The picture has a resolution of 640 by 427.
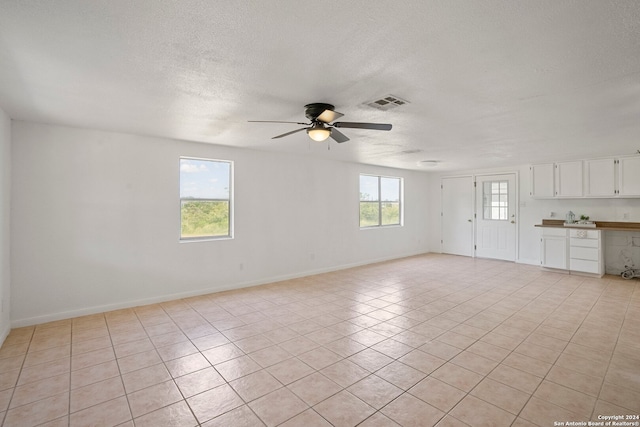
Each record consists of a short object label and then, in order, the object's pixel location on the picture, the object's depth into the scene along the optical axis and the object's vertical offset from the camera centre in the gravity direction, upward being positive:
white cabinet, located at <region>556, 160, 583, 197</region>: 6.14 +0.71
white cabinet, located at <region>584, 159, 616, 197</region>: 5.80 +0.70
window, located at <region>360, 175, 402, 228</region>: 7.40 +0.34
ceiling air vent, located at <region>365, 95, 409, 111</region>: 2.82 +1.07
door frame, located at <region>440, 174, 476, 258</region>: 8.06 +0.05
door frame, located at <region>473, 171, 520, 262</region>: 7.27 +0.09
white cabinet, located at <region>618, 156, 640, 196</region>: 5.55 +0.70
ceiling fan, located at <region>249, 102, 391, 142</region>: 2.80 +0.88
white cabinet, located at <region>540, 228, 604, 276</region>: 5.81 -0.72
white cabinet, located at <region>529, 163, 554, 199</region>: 6.51 +0.72
